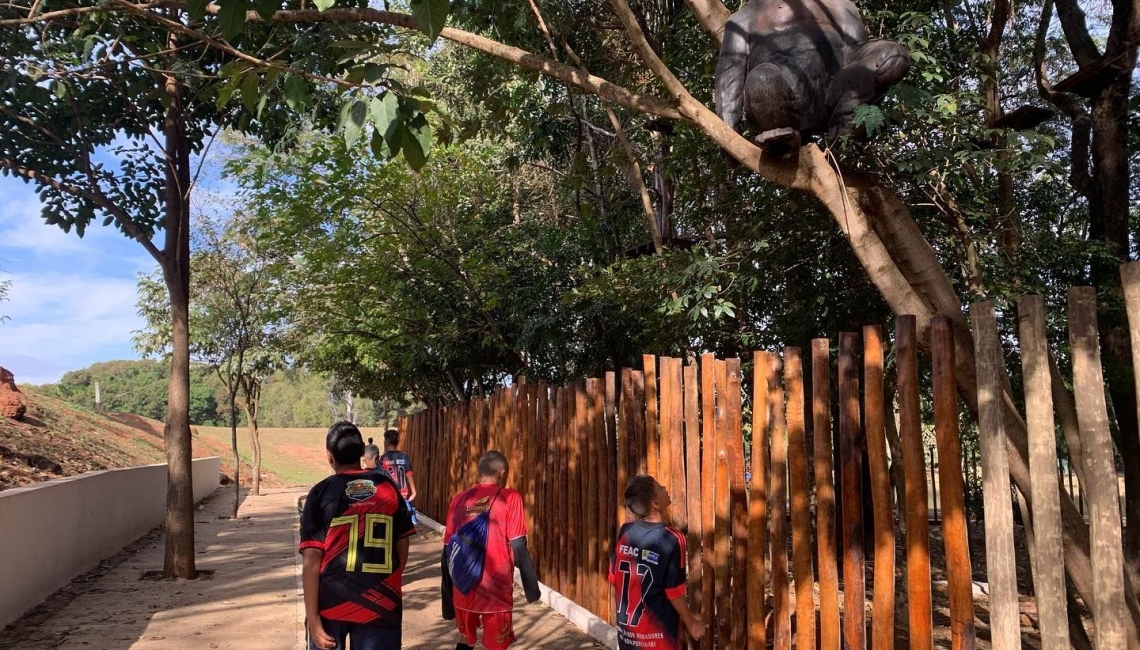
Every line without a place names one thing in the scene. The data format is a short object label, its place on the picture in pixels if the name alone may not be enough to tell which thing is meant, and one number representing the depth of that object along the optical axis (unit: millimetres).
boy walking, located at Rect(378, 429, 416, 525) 9094
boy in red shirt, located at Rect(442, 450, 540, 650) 4660
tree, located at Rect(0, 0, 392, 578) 8414
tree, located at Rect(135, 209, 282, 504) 21109
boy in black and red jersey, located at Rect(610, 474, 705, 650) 3924
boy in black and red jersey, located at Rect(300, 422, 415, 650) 3873
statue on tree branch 3771
